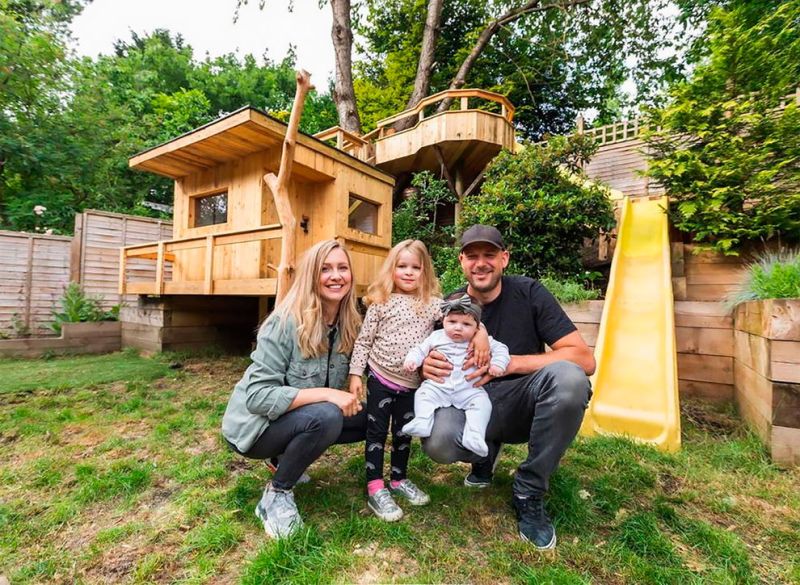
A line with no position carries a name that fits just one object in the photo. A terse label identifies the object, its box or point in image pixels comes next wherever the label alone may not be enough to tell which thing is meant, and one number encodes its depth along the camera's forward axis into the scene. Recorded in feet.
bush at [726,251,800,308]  9.27
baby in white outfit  6.36
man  5.94
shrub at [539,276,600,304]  14.05
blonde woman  6.01
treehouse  19.27
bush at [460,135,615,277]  17.40
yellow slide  9.88
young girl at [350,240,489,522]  6.84
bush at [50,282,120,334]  23.85
